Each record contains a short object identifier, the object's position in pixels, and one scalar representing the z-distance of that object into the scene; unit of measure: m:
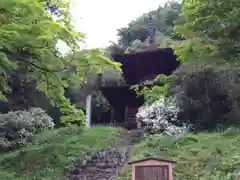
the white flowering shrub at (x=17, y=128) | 12.22
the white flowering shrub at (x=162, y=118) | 12.09
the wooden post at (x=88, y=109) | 19.05
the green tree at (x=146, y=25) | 26.51
